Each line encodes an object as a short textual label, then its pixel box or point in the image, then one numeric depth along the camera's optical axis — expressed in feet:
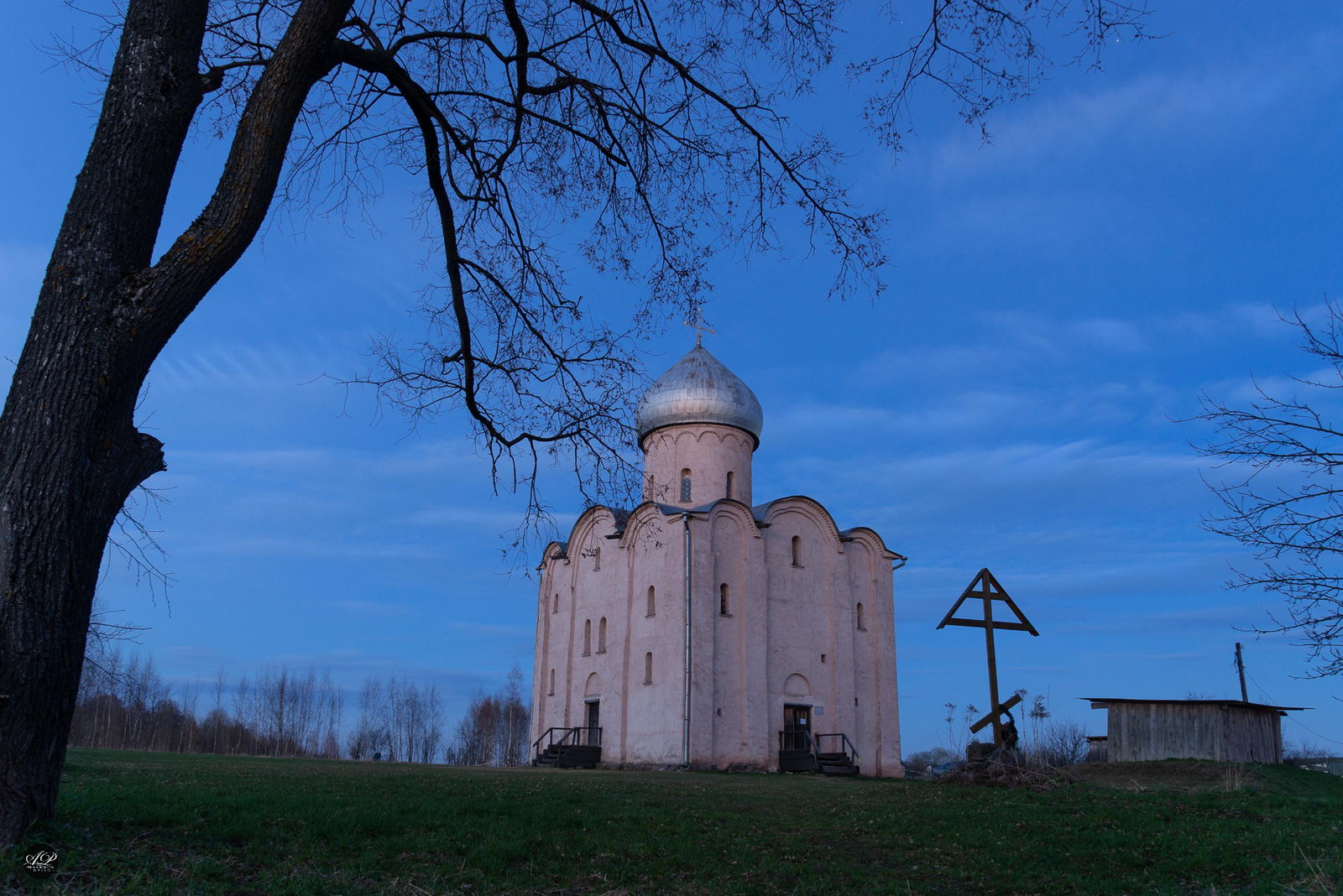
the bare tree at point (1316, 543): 22.54
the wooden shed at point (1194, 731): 77.25
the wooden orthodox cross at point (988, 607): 57.52
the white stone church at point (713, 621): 85.97
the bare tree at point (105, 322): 16.79
